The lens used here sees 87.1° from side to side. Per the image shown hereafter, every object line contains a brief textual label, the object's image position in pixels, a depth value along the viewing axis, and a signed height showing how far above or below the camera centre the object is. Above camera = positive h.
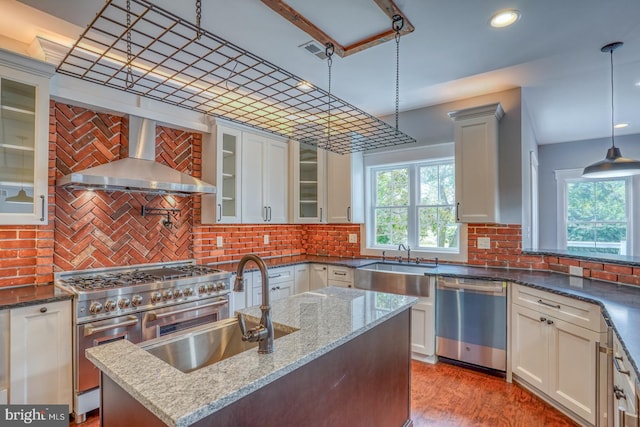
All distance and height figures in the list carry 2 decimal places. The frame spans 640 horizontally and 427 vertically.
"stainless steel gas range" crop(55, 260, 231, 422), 2.23 -0.65
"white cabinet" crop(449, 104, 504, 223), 3.22 +0.53
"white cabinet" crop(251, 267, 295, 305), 3.52 -0.72
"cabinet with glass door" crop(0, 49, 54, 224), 2.21 +0.54
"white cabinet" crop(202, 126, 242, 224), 3.47 +0.46
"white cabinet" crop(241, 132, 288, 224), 3.78 +0.45
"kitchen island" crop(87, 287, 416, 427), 0.95 -0.52
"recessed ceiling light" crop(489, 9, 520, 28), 2.07 +1.26
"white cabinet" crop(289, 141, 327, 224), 4.27 +0.43
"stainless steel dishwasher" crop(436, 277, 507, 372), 2.84 -0.92
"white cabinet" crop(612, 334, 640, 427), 1.27 -0.73
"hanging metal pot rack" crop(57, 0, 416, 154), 1.58 +1.28
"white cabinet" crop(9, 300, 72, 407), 2.02 -0.85
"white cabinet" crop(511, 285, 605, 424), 2.09 -0.91
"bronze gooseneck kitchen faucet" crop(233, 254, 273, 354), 1.18 -0.40
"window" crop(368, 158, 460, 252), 3.83 +0.14
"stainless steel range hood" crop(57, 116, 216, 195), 2.51 +0.35
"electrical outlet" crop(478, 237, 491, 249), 3.46 -0.26
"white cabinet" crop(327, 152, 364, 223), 4.12 +0.37
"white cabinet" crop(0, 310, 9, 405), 1.96 -0.81
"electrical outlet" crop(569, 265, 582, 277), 2.81 -0.45
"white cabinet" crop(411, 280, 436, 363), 3.17 -1.05
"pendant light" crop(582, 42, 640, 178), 2.65 +0.41
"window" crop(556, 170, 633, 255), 4.92 +0.05
